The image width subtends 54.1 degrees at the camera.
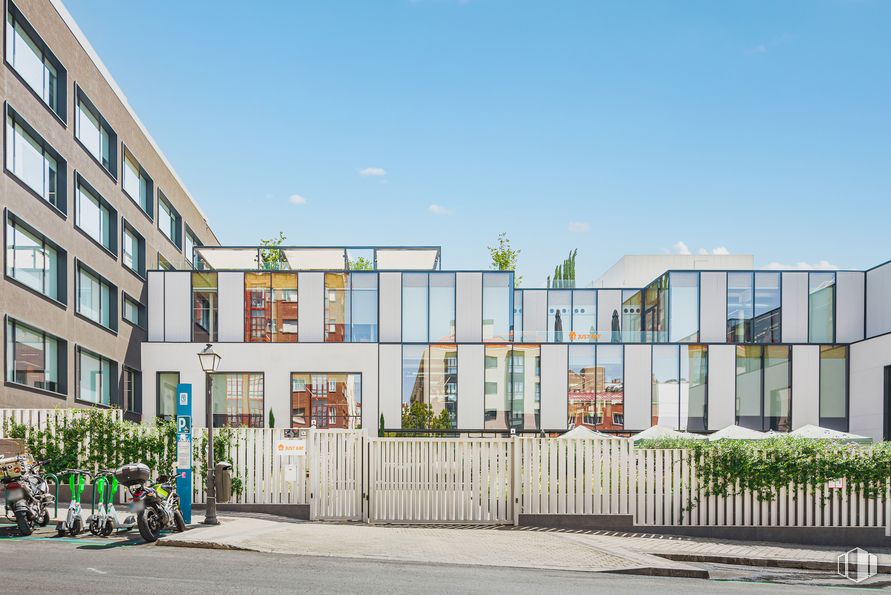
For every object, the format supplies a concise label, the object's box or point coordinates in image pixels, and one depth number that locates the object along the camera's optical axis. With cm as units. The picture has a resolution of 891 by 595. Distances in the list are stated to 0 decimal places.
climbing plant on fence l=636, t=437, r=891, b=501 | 1741
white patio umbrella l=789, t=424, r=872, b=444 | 2175
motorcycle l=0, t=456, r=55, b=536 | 1459
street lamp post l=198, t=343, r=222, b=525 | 1628
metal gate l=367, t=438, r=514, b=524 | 1783
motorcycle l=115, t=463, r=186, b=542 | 1409
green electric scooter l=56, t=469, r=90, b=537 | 1462
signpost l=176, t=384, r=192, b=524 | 1598
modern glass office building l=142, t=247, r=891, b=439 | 3662
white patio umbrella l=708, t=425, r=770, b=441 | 2378
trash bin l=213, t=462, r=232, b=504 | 1823
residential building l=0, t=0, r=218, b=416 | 2580
